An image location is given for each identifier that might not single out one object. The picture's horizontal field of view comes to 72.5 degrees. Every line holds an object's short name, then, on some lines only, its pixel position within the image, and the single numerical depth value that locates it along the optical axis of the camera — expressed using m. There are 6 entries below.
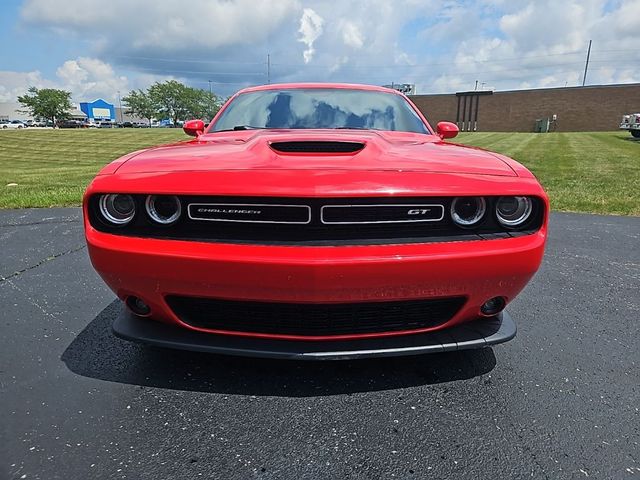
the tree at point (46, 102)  69.32
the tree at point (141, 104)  82.81
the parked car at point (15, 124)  73.06
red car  1.62
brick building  43.34
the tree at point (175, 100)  83.81
